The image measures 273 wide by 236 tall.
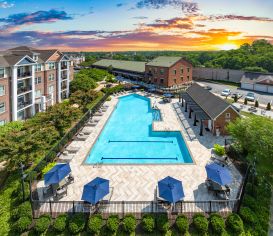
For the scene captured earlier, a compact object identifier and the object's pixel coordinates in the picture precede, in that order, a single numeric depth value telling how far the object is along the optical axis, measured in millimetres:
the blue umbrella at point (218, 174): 16877
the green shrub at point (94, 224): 14195
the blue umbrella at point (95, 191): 15195
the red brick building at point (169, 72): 62312
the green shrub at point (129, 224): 14242
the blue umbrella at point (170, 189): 15081
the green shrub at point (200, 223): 14234
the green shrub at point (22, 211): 15049
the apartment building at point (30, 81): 32969
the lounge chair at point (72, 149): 25000
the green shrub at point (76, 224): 14156
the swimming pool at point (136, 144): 25219
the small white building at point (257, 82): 56897
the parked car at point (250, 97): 48281
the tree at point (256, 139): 17156
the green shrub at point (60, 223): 14295
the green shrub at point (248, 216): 15020
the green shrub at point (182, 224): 14297
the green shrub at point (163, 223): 14288
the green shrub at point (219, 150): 23844
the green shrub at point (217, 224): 14234
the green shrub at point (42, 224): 14206
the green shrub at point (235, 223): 14359
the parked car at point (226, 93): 52906
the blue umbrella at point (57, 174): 17047
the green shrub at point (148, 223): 14250
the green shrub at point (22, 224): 14234
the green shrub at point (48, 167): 20088
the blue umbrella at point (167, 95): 50594
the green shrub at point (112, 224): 14259
